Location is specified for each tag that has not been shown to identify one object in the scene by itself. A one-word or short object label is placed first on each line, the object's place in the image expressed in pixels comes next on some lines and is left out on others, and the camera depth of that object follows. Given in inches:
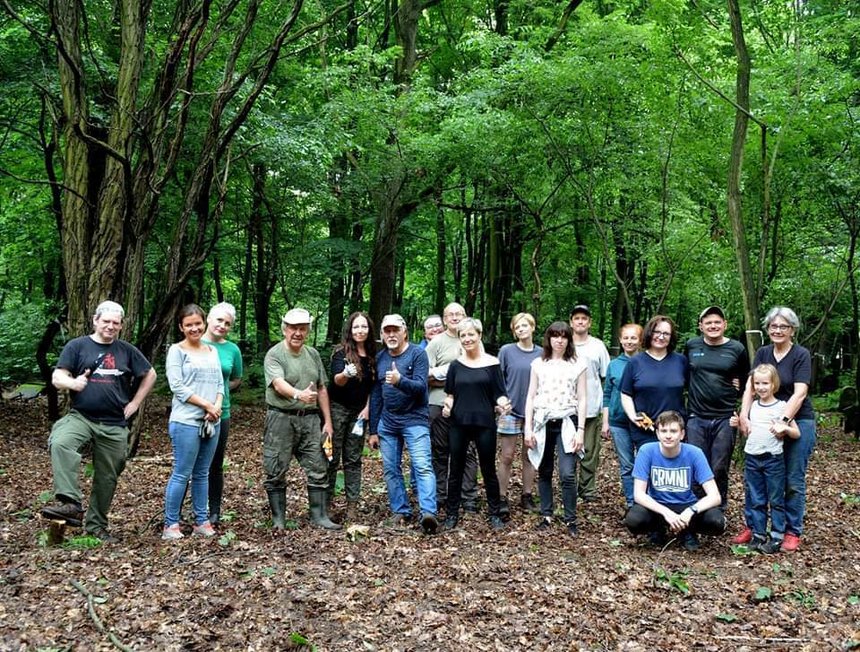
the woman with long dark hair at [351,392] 243.6
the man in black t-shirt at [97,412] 201.5
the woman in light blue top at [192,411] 217.8
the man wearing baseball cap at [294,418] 232.1
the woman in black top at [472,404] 236.8
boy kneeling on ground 218.8
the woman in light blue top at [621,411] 259.9
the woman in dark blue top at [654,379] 241.3
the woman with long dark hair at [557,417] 240.7
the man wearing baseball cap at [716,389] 234.4
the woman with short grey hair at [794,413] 221.8
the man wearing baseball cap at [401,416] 238.1
